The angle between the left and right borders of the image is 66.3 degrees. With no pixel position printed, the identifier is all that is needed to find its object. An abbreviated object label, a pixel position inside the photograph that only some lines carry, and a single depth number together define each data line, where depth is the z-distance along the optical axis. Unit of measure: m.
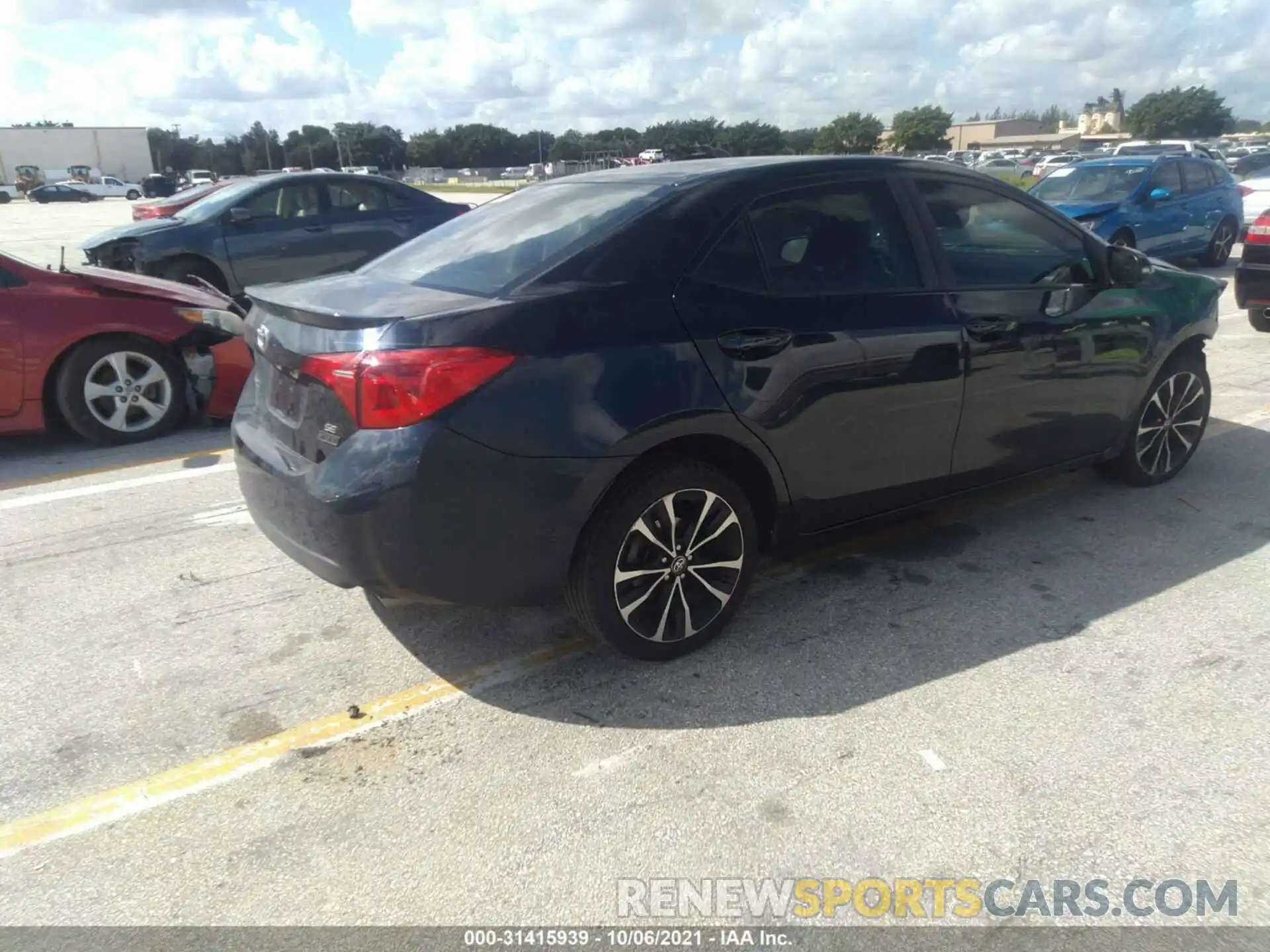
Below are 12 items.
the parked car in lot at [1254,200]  16.19
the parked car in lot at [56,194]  62.50
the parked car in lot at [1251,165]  18.78
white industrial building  91.44
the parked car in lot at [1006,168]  39.31
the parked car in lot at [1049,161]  35.70
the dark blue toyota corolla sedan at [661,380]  2.89
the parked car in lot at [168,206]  13.09
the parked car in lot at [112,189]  67.44
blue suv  12.52
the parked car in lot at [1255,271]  8.92
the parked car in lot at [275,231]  10.38
